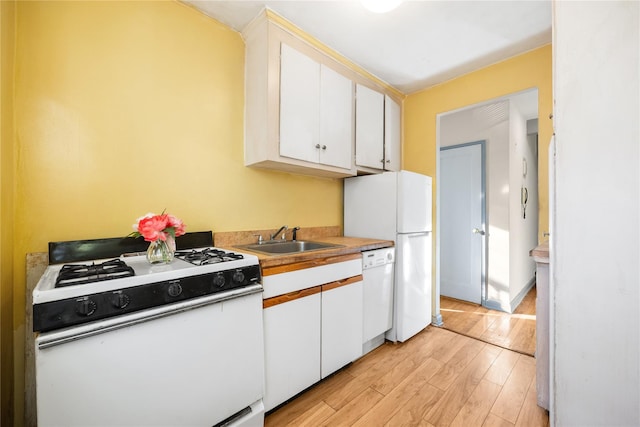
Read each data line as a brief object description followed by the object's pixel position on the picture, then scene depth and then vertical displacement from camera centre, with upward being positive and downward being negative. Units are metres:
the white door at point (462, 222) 3.20 -0.14
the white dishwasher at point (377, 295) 2.00 -0.68
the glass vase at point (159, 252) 1.23 -0.19
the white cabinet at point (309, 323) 1.41 -0.69
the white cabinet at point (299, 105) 1.80 +0.79
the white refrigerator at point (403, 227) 2.21 -0.14
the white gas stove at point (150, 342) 0.83 -0.50
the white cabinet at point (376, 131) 2.36 +0.80
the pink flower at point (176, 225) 1.26 -0.06
